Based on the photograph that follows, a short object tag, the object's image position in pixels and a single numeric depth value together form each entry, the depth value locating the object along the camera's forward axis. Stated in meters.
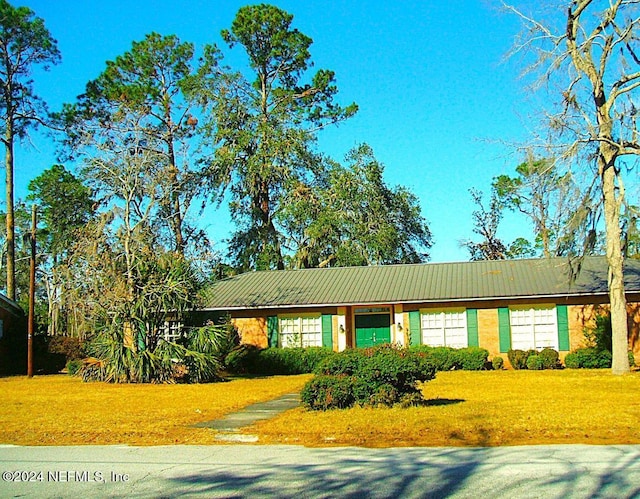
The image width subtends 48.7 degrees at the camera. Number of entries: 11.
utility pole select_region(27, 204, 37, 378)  26.28
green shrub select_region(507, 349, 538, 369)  24.03
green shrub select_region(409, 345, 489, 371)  23.94
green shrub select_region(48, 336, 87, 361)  29.16
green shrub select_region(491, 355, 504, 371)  24.27
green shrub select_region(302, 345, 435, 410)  12.62
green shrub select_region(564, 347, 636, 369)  22.95
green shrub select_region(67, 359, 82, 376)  24.92
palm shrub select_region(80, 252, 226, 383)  21.50
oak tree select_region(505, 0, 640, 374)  19.48
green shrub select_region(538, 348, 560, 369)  23.52
